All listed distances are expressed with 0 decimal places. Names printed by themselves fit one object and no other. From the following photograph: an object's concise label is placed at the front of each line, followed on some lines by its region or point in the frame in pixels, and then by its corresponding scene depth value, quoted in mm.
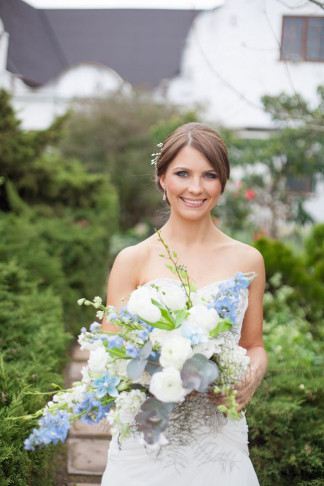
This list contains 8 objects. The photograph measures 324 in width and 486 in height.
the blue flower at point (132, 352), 1655
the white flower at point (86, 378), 1769
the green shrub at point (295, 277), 6227
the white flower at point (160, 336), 1663
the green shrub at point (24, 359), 2324
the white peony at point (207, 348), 1651
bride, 1969
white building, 4250
